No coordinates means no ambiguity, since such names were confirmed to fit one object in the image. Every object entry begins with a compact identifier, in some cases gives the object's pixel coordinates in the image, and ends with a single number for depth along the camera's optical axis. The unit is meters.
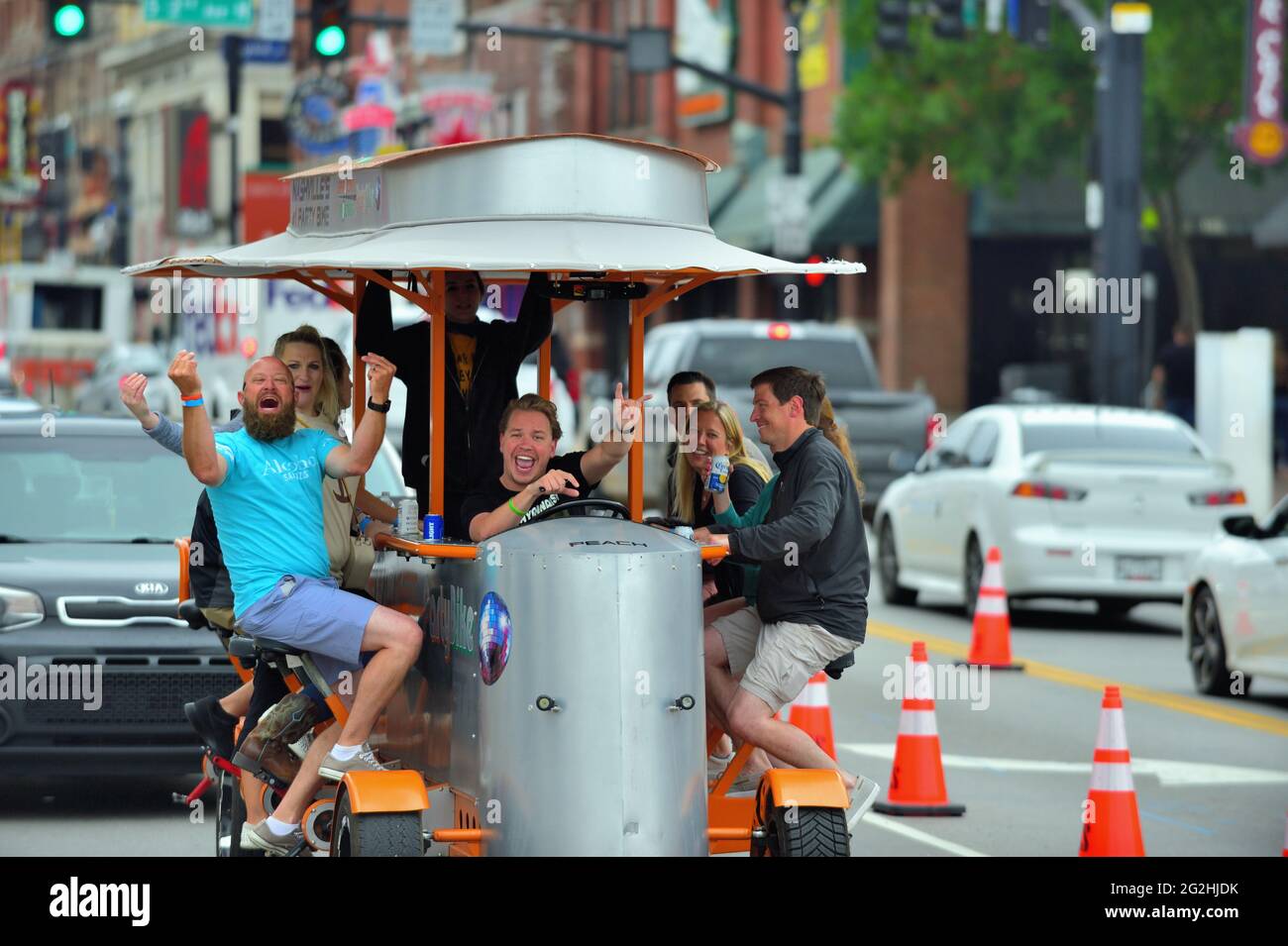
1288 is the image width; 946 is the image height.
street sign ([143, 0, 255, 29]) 34.03
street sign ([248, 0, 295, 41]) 36.34
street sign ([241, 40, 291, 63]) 41.22
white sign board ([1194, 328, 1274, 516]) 27.83
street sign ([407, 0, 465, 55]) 35.31
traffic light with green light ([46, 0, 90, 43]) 24.34
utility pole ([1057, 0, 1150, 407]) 28.11
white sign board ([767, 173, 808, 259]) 30.53
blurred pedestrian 30.73
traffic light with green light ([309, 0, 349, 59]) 25.41
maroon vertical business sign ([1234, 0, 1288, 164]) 30.45
